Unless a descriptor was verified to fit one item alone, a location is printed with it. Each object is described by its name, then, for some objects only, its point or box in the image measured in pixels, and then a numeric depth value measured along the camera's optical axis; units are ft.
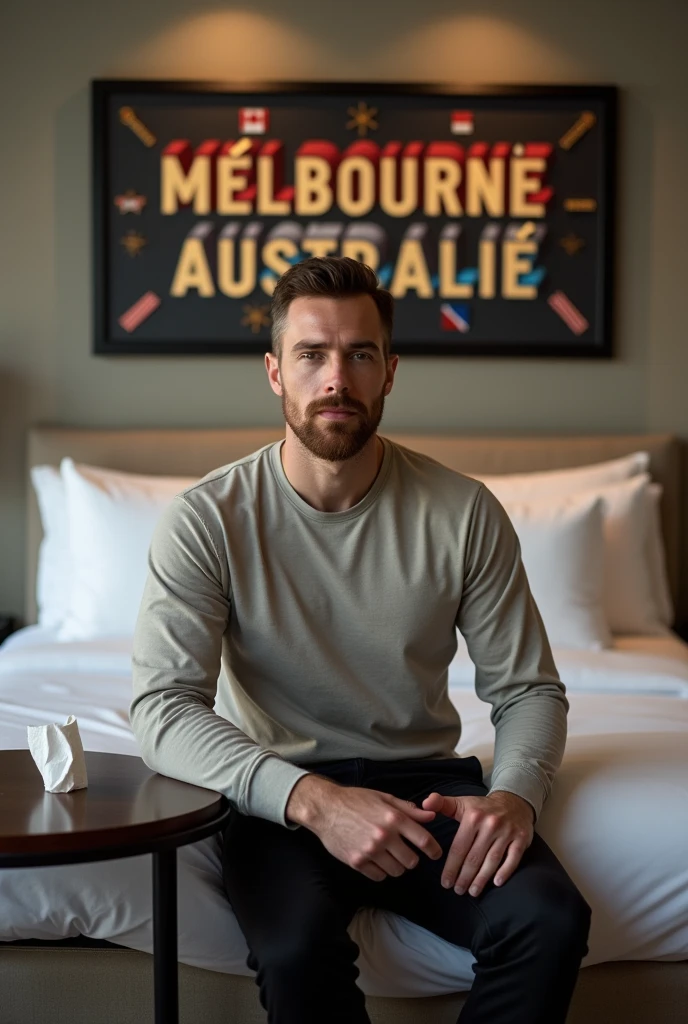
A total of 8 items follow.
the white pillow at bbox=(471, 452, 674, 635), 10.54
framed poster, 11.48
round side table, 4.52
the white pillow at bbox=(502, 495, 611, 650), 9.69
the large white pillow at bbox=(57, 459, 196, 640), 10.03
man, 5.27
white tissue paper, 5.20
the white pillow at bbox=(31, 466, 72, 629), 10.80
